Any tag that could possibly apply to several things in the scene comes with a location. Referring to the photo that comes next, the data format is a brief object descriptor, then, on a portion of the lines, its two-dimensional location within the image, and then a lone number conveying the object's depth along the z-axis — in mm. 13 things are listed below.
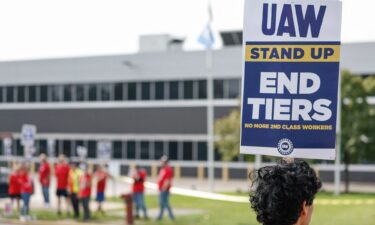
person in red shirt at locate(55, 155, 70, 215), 22391
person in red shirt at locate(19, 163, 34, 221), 21031
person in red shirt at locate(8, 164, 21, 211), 22250
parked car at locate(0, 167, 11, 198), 28344
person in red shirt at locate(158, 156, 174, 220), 19891
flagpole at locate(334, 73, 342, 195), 32519
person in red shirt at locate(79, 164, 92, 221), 20734
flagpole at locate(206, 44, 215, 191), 36094
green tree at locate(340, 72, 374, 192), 32656
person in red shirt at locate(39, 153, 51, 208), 24531
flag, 34503
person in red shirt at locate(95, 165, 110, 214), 22172
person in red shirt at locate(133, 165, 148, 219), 20844
